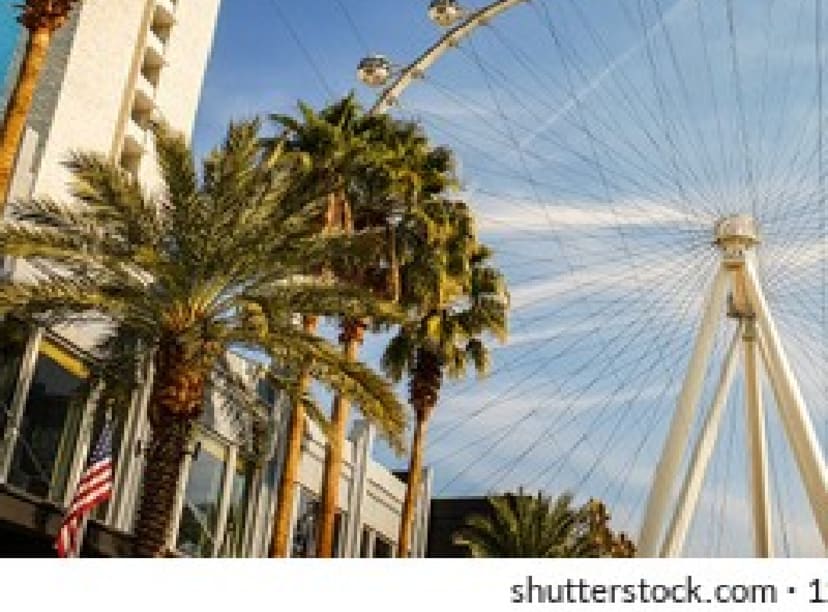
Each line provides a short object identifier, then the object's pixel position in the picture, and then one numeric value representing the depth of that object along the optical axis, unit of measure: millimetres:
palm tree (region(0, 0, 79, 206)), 23172
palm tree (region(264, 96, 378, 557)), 31031
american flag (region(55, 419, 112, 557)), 23922
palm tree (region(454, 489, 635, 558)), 60938
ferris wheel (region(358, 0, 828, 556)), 39344
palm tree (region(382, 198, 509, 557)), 38094
